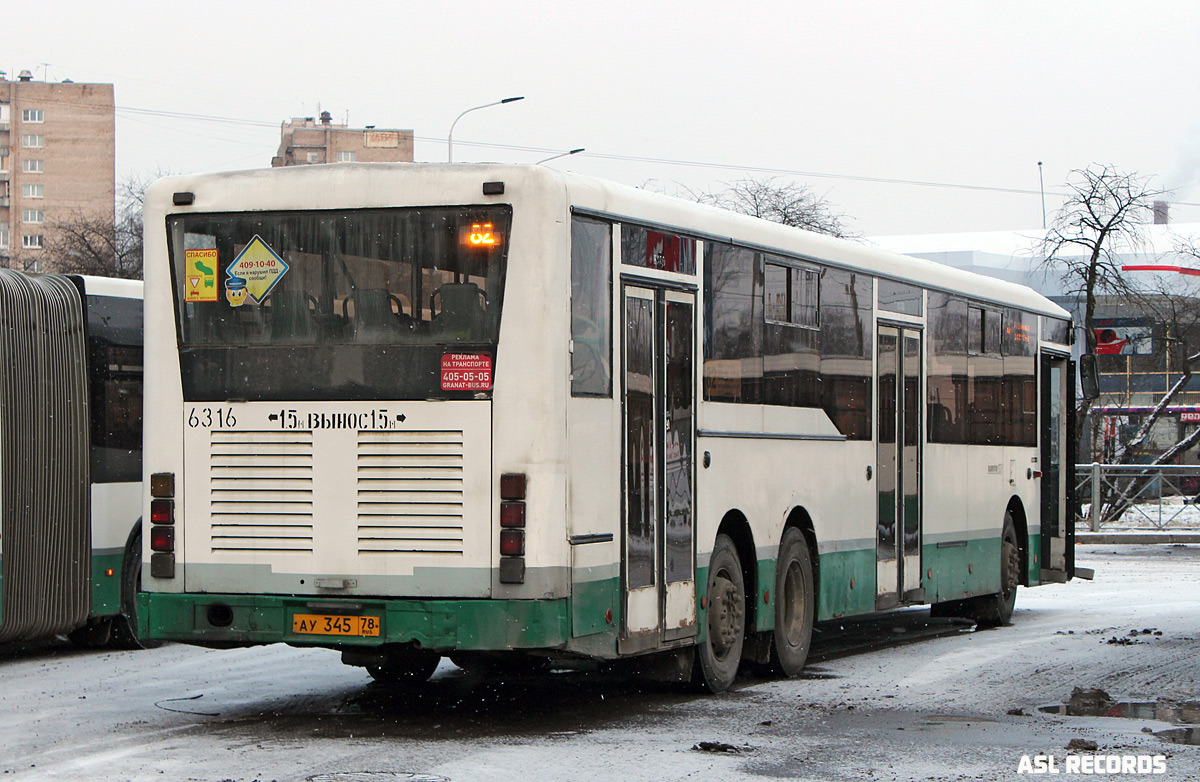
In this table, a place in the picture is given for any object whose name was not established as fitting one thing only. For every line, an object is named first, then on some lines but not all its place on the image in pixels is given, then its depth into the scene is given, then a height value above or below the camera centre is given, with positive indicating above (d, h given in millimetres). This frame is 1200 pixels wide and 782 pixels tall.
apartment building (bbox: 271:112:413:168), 125625 +20591
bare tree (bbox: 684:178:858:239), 45219 +5554
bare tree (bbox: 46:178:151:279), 47594 +5229
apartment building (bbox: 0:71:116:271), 120938 +19682
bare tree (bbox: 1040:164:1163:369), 34219 +3707
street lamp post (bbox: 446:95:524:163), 38531 +6927
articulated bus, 12789 -242
